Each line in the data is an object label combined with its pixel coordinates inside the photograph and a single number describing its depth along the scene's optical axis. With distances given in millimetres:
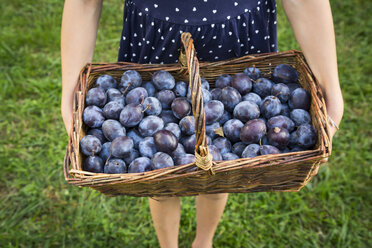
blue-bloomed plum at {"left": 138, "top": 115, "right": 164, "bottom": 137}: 1104
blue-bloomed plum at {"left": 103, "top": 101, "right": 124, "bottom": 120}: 1147
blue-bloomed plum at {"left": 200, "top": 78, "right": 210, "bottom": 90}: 1241
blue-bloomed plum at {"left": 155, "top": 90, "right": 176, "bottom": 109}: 1195
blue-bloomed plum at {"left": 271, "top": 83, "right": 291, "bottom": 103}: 1193
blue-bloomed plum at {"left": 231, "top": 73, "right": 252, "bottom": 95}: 1217
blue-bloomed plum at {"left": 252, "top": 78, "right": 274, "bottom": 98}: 1239
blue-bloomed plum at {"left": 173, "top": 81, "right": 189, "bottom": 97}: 1236
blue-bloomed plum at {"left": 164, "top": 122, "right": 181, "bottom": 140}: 1098
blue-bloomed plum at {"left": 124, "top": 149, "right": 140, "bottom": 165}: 1055
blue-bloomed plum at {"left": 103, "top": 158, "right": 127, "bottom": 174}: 1014
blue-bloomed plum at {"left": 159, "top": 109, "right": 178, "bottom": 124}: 1177
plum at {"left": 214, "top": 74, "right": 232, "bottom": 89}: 1260
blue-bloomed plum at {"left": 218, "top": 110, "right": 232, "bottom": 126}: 1177
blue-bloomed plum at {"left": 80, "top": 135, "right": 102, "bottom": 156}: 1061
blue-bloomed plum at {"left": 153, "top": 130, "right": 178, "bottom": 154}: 1010
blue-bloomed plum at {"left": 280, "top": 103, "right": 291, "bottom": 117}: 1192
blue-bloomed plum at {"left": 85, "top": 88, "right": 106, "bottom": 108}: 1176
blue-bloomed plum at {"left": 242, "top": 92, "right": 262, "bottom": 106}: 1199
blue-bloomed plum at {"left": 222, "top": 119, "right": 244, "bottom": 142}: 1110
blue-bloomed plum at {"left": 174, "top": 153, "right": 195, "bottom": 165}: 1003
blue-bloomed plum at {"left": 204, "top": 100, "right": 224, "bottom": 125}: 1108
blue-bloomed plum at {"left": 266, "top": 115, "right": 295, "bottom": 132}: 1107
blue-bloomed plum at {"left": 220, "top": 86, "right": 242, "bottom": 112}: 1170
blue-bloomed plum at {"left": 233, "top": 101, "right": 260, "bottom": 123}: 1124
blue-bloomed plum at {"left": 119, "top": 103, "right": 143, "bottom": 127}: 1102
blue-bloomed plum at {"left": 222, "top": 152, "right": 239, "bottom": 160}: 1033
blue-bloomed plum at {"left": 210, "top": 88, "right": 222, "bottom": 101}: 1217
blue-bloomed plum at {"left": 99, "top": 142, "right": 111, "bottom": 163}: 1088
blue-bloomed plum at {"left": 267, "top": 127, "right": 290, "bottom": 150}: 1052
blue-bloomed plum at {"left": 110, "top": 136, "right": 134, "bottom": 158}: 1025
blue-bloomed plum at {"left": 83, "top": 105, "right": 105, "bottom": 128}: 1133
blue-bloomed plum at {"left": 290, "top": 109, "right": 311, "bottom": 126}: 1134
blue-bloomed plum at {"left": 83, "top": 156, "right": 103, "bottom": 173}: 1049
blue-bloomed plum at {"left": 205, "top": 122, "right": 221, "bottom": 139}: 1120
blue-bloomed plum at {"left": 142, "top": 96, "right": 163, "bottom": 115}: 1147
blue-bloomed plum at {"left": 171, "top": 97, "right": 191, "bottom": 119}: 1147
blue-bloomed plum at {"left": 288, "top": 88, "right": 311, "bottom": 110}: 1166
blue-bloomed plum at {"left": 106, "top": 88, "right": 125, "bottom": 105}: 1192
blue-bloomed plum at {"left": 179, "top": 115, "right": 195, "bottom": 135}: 1099
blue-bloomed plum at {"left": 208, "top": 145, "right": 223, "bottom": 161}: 1003
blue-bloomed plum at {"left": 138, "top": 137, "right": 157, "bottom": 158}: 1054
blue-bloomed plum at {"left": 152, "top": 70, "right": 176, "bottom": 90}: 1200
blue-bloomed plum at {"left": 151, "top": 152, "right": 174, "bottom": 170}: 981
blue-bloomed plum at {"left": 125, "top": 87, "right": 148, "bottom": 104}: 1177
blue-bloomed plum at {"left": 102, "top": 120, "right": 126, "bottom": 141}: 1095
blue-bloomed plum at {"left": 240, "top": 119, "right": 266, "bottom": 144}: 1056
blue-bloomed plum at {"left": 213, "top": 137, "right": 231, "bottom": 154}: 1081
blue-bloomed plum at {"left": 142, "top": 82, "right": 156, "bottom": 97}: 1250
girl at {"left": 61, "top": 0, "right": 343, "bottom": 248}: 1173
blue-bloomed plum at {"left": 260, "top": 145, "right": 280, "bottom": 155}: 1018
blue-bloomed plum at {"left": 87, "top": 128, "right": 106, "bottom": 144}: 1126
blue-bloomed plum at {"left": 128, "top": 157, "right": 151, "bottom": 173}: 1001
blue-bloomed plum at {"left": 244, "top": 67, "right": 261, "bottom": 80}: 1264
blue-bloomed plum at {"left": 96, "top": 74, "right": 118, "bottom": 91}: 1254
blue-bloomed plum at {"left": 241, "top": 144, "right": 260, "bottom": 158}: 1027
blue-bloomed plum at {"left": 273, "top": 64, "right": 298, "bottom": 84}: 1265
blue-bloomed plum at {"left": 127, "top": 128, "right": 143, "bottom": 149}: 1123
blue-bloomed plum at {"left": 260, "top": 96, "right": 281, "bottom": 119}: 1140
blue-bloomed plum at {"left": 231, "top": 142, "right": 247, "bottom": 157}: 1092
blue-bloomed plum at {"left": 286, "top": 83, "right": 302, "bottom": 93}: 1243
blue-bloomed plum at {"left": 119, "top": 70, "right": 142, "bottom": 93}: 1221
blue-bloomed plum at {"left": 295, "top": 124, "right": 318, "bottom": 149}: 1048
